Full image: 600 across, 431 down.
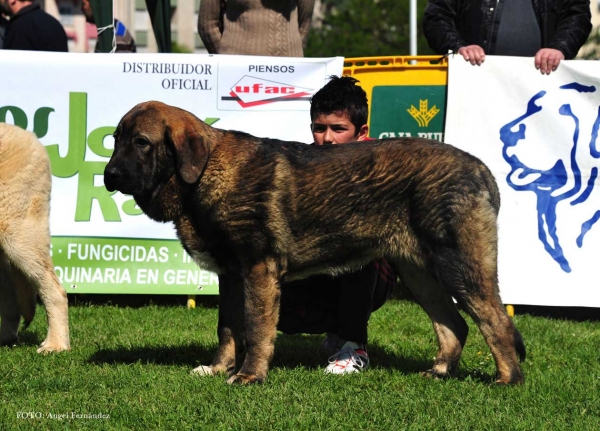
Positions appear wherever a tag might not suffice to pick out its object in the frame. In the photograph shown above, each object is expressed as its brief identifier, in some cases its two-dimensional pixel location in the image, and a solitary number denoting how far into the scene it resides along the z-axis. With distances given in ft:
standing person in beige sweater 43.96
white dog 32.17
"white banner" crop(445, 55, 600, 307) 41.61
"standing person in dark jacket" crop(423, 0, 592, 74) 41.29
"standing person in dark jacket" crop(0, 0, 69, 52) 48.82
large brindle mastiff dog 26.76
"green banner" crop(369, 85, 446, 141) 43.23
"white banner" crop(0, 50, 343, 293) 42.32
